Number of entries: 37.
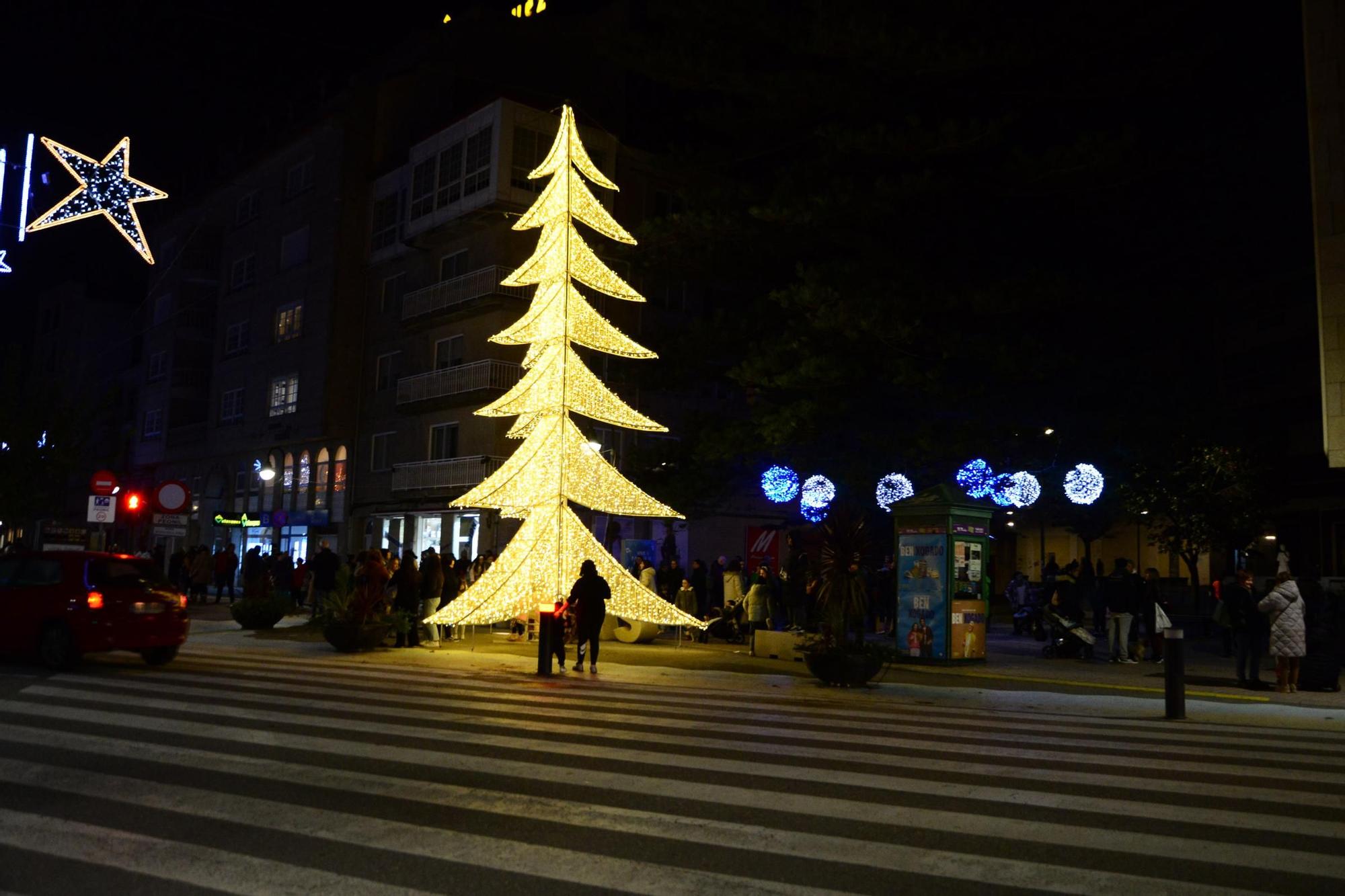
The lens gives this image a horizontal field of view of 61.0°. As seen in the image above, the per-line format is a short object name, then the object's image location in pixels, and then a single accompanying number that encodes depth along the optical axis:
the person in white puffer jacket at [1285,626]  15.87
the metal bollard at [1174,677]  12.64
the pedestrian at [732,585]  25.22
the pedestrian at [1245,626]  16.66
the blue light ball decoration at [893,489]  23.95
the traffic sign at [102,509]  22.89
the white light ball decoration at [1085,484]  23.89
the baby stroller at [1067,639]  20.91
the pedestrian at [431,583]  21.12
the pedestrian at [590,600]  16.53
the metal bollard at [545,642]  15.75
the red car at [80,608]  14.19
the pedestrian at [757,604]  22.31
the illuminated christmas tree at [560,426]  19.53
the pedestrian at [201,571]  32.72
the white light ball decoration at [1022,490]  23.17
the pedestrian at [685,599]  23.75
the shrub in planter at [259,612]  22.70
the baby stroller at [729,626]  23.31
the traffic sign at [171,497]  23.41
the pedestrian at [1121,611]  20.39
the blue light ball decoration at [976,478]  23.16
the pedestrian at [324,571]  25.66
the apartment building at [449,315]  35.69
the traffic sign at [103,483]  24.09
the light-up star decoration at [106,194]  18.81
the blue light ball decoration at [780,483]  26.28
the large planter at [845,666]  15.65
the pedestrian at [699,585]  27.36
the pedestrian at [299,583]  31.89
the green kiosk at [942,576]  18.98
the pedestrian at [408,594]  20.30
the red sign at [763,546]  27.14
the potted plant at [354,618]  18.75
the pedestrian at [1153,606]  20.28
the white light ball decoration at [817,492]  25.27
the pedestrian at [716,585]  30.19
